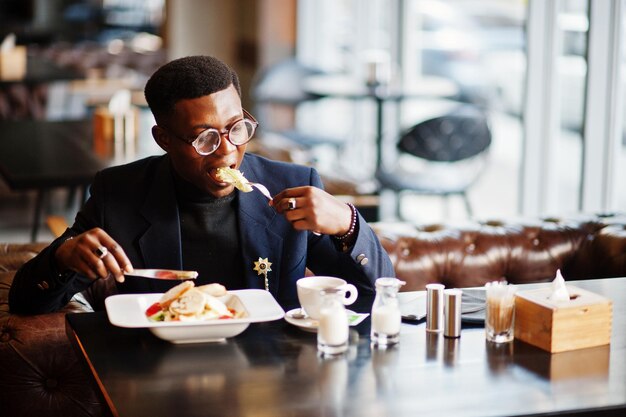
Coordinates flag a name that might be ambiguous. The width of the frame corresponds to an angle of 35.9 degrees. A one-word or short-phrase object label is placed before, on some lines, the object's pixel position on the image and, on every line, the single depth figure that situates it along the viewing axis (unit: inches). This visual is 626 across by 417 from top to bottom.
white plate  73.0
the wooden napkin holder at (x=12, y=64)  299.6
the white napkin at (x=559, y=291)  76.5
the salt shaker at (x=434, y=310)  78.4
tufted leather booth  122.3
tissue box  73.4
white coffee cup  76.8
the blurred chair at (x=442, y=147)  207.5
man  85.4
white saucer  77.5
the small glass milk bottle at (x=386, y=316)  74.4
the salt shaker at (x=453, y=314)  77.2
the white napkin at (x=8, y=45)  307.4
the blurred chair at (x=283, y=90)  278.4
